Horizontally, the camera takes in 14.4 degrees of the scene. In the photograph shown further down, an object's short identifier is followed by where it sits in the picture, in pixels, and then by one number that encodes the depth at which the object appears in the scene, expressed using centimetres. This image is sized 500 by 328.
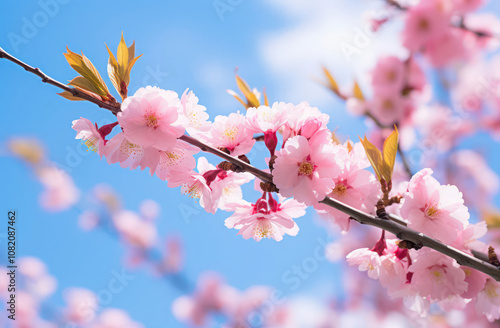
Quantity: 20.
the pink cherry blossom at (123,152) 98
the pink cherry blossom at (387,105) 202
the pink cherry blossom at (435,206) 99
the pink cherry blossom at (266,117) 98
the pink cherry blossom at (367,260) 101
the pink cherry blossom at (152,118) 96
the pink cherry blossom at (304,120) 98
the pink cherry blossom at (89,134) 98
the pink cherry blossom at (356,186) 99
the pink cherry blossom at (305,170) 97
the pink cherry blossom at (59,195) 415
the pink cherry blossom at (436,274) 100
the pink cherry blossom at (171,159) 97
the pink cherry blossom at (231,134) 98
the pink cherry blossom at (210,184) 99
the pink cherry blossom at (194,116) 98
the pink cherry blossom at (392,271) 101
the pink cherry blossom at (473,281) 102
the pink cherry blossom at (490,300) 102
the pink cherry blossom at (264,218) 100
